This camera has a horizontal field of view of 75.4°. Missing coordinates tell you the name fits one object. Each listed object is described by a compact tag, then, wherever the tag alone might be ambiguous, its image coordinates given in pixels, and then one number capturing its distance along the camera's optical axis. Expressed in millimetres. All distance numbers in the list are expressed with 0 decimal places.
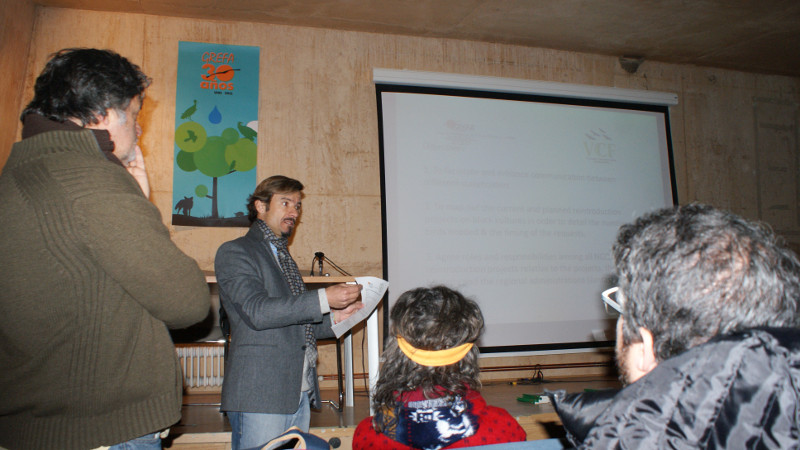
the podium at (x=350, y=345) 2908
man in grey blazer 1829
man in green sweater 909
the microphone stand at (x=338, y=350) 3006
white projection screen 3777
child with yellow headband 1204
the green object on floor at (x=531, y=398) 3120
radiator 3369
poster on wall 3539
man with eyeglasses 595
